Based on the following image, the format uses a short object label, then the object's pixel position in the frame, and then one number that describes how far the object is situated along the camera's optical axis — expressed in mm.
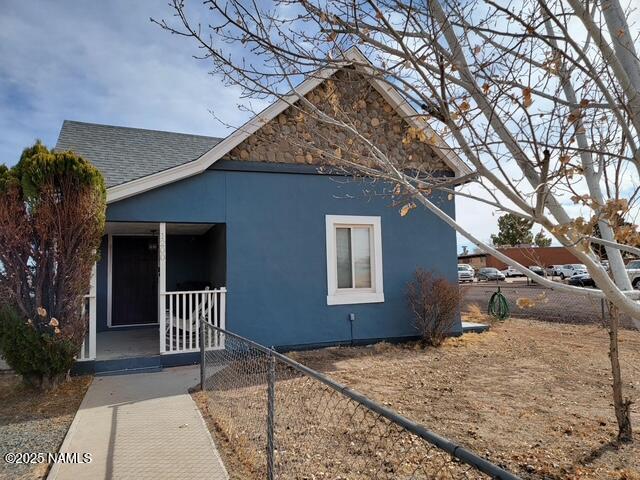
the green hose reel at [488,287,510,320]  12602
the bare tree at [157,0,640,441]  2387
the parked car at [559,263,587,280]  32094
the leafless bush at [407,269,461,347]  8664
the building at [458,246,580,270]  40438
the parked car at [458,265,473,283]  38197
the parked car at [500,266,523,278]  42012
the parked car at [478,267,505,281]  37588
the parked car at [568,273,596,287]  23266
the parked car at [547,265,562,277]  33856
